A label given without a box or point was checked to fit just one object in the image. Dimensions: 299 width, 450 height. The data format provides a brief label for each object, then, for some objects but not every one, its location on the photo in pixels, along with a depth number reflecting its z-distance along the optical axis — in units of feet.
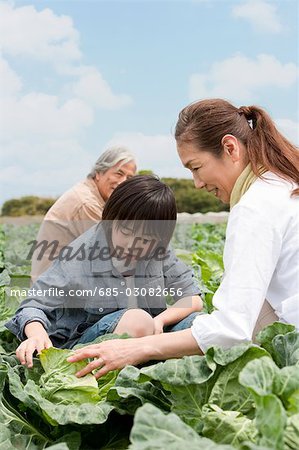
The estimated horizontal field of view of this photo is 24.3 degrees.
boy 11.09
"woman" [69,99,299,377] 7.99
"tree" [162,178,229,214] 111.34
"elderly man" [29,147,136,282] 18.04
